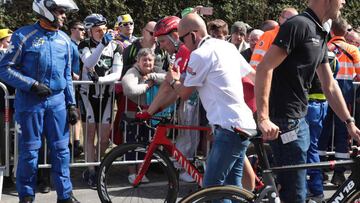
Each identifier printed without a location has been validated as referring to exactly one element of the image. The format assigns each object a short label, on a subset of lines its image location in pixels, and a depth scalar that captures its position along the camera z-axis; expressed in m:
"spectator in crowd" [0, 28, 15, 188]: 6.25
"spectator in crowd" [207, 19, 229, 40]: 7.18
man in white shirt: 4.09
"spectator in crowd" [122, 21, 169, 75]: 6.68
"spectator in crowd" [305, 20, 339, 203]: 5.85
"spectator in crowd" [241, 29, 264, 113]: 5.31
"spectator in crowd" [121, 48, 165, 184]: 6.17
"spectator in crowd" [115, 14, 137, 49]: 8.09
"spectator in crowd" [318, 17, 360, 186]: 6.55
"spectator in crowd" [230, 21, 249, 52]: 8.19
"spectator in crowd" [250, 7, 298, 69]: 6.30
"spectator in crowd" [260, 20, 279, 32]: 8.10
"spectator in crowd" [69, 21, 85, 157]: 5.91
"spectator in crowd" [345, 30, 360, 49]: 7.52
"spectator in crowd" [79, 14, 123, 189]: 6.52
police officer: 5.11
